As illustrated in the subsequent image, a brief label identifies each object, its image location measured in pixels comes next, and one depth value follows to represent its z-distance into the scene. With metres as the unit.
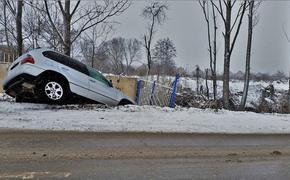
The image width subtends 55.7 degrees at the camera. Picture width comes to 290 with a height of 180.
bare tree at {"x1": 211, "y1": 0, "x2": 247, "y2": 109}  13.28
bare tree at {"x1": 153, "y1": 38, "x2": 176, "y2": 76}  47.11
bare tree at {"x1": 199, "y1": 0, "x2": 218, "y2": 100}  22.00
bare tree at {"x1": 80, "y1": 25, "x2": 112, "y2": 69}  24.81
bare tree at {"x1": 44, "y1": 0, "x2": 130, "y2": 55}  11.71
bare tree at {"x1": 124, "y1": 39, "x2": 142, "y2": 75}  60.25
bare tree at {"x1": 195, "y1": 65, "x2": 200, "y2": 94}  28.28
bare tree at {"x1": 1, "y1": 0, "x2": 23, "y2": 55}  13.66
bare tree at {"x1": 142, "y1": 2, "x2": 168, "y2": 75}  28.86
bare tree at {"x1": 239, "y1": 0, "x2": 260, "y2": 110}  15.01
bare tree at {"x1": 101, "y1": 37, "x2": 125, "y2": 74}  50.59
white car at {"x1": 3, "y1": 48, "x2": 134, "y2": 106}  8.06
